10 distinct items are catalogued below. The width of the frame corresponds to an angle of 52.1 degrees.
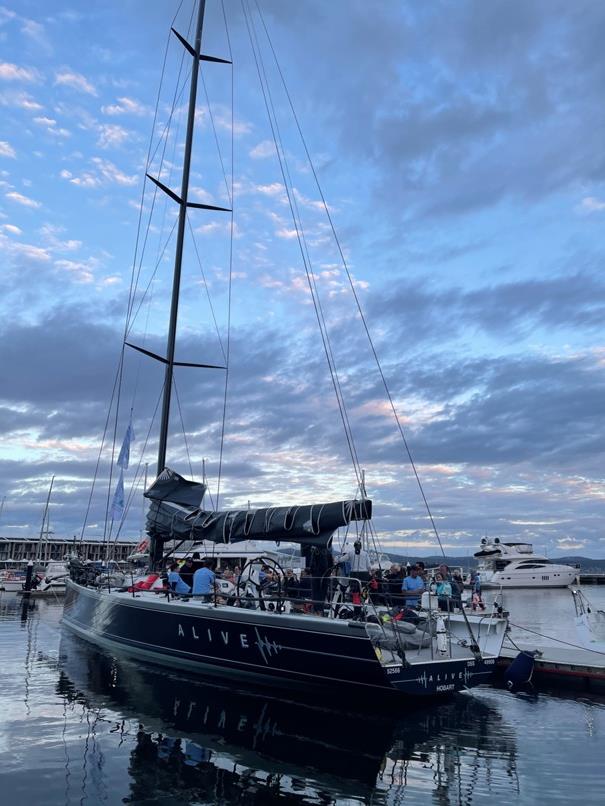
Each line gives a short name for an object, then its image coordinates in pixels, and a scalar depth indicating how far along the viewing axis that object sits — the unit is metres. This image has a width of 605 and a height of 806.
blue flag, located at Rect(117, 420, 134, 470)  22.85
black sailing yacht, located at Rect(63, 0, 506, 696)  10.85
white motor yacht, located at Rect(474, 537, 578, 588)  64.75
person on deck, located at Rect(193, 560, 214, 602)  14.27
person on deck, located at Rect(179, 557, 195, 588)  15.54
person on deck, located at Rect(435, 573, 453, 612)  15.47
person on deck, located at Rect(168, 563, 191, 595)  14.83
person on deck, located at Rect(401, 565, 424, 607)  13.91
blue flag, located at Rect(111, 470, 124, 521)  23.46
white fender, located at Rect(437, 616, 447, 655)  11.67
